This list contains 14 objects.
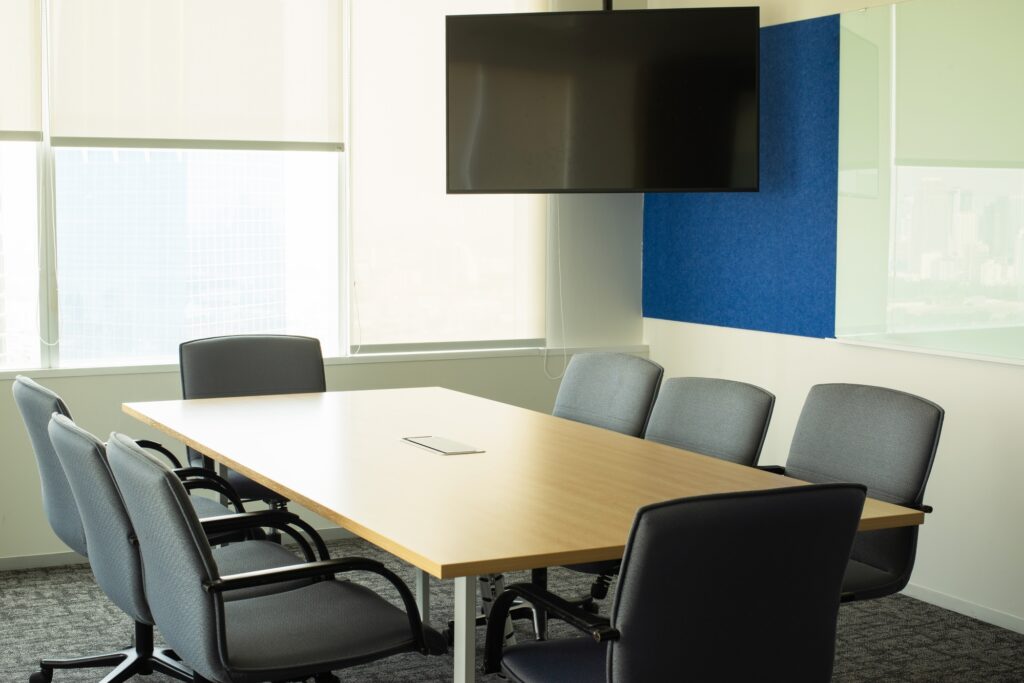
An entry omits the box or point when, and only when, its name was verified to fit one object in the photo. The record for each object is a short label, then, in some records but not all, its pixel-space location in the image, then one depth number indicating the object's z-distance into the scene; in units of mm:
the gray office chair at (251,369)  4988
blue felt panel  5480
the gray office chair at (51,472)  3648
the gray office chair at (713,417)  3988
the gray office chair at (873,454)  3586
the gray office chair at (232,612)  2648
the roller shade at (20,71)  5281
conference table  2740
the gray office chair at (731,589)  2348
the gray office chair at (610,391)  4523
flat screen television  5625
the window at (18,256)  5367
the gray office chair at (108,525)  2975
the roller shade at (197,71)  5422
